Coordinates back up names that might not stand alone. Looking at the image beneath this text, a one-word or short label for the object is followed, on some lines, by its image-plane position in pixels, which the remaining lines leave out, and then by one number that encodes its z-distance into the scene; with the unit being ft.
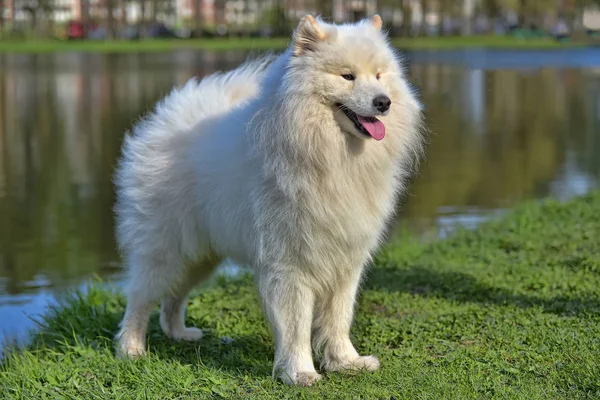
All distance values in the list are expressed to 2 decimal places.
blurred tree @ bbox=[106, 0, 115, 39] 211.82
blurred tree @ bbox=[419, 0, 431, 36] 223.10
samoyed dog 15.17
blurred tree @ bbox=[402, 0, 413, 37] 219.73
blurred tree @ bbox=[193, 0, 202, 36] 215.92
